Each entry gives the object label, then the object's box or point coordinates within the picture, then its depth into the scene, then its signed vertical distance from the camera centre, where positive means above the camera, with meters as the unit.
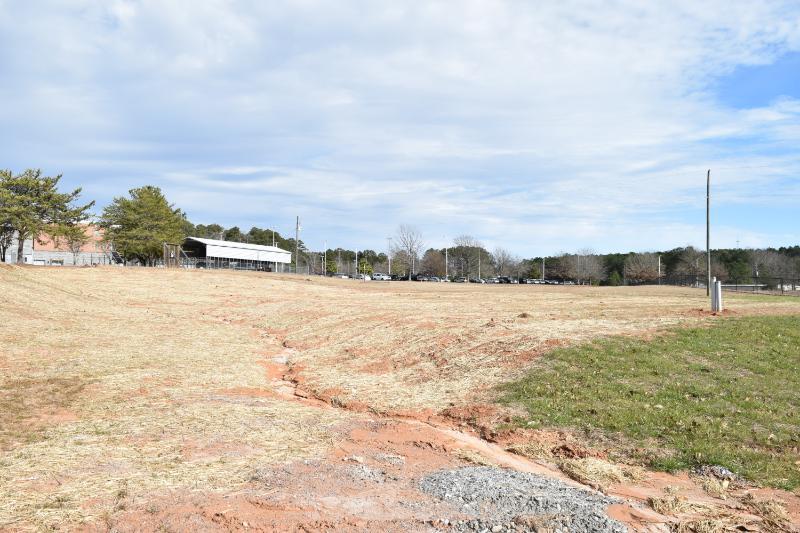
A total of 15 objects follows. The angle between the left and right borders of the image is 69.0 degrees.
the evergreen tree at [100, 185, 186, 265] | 66.38 +5.49
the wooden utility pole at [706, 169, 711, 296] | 37.69 +4.14
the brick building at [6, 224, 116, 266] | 76.90 +2.12
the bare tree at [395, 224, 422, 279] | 129.60 +5.30
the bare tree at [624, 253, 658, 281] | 107.56 +1.86
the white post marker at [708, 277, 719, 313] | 20.69 -0.79
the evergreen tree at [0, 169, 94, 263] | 49.53 +5.52
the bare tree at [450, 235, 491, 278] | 129.00 +3.62
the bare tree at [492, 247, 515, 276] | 136.45 +2.85
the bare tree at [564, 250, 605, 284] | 116.62 +1.65
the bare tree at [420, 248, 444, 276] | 133.62 +2.56
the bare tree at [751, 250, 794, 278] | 96.38 +2.31
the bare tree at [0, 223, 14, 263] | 50.88 +2.91
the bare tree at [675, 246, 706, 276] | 102.65 +2.81
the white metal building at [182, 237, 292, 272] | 85.38 +2.70
